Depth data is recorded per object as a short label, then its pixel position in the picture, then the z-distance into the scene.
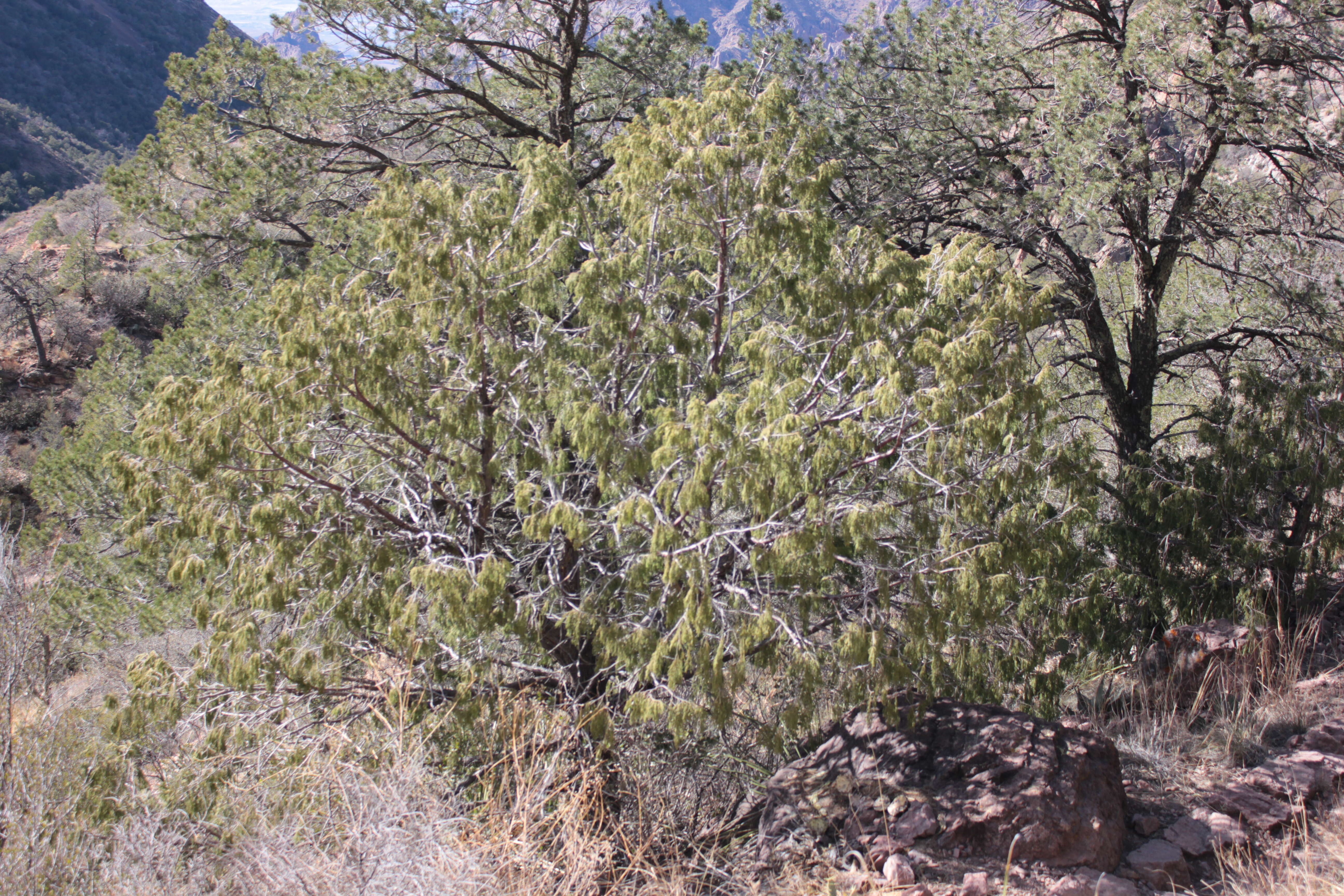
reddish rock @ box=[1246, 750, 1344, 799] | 4.70
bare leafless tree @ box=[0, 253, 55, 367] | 28.97
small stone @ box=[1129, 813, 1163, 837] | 4.50
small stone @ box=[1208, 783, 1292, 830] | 4.51
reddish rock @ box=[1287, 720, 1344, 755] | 5.03
